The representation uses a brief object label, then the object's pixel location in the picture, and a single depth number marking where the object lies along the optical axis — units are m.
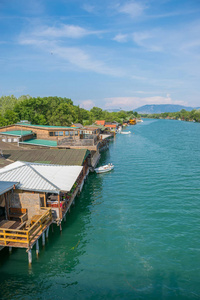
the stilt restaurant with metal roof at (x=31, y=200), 18.95
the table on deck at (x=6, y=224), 18.50
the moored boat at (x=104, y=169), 45.28
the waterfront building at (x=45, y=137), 43.12
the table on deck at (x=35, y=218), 19.85
